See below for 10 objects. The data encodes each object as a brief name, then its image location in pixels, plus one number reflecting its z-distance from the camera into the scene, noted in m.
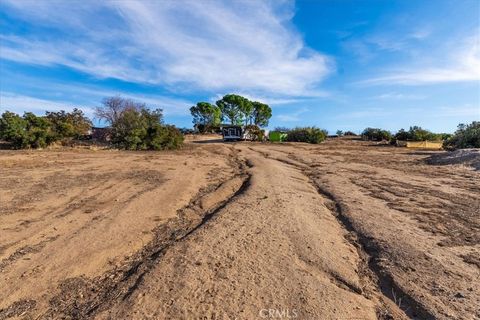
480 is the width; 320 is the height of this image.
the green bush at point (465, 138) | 20.94
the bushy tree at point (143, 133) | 23.20
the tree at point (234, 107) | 60.28
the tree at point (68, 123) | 24.16
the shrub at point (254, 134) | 41.81
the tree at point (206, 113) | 58.59
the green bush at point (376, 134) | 38.69
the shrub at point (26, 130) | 20.86
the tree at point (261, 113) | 61.69
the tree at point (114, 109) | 40.62
